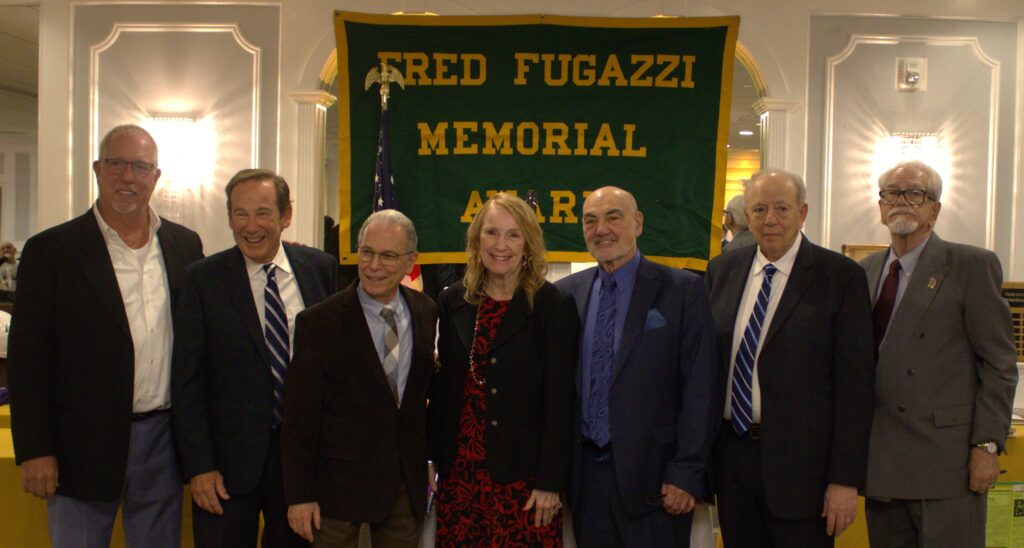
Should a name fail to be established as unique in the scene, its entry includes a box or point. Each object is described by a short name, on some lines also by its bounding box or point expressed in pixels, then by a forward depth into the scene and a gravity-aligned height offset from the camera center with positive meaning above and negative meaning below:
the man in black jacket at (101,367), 2.32 -0.36
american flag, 4.58 +0.46
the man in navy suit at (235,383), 2.30 -0.39
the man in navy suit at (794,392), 2.33 -0.39
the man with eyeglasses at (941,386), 2.44 -0.37
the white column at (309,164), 5.41 +0.62
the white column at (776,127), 5.45 +0.96
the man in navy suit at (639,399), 2.31 -0.41
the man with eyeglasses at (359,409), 2.17 -0.44
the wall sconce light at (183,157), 5.45 +0.65
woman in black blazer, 2.26 -0.41
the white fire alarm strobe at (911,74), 5.46 +1.35
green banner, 4.69 +0.83
